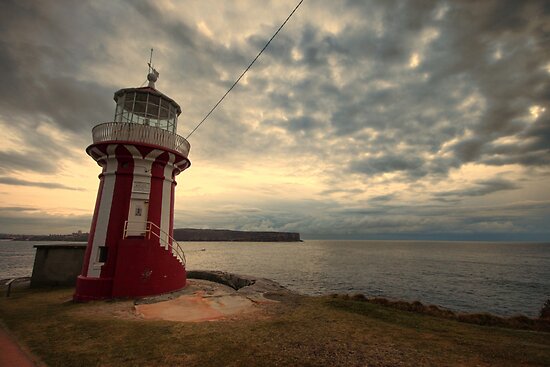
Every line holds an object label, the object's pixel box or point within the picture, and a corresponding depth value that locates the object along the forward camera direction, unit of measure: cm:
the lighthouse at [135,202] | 1209
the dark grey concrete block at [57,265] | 1521
